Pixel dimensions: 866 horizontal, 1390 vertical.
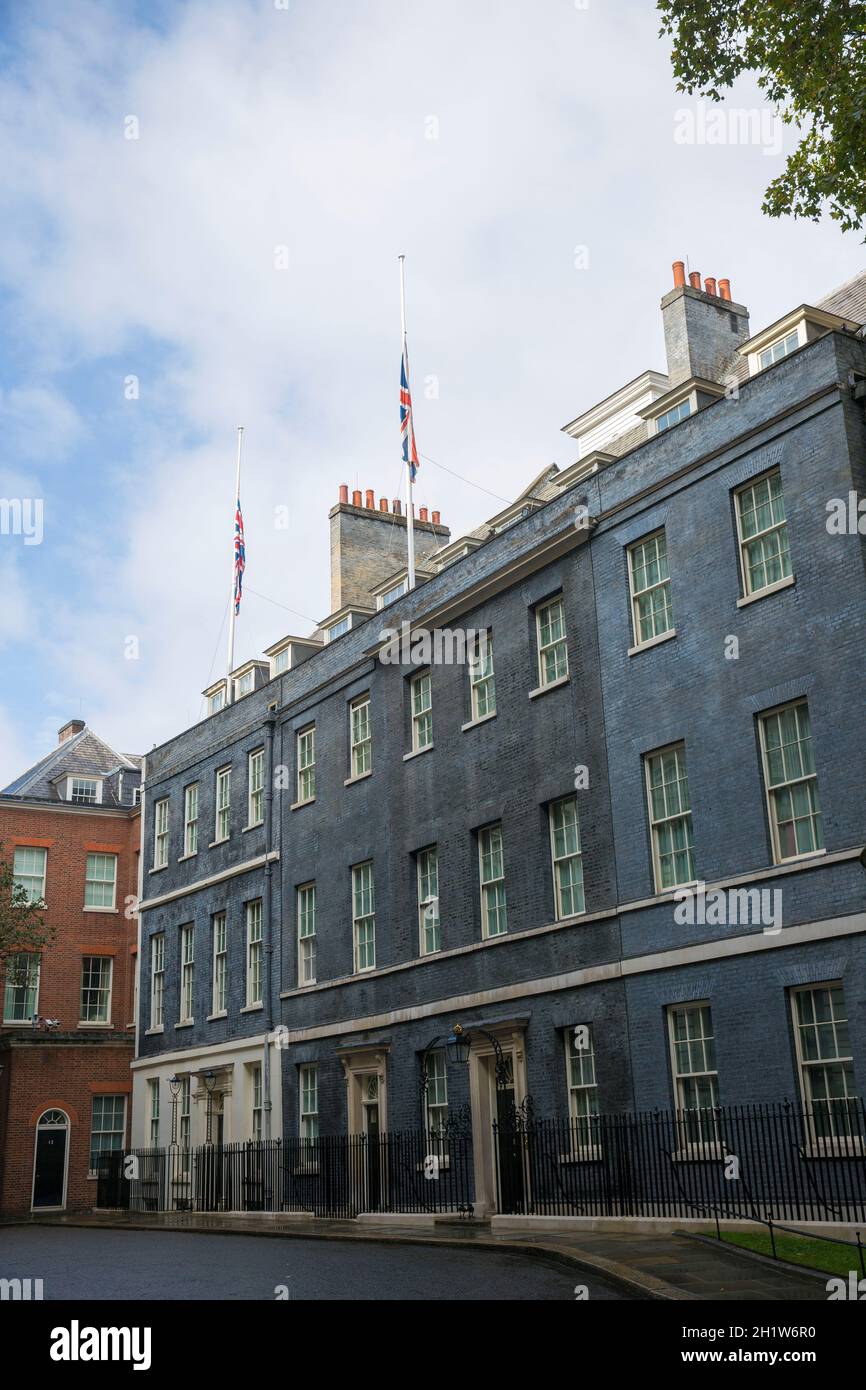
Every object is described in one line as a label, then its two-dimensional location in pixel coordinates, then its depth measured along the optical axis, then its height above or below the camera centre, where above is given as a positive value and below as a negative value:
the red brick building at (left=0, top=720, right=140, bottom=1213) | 38.34 +5.11
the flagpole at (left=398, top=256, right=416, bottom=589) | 30.05 +12.79
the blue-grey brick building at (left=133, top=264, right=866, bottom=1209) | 19.03 +5.65
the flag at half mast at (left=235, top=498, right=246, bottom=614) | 37.84 +15.54
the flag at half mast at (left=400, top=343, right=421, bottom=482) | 30.50 +15.20
